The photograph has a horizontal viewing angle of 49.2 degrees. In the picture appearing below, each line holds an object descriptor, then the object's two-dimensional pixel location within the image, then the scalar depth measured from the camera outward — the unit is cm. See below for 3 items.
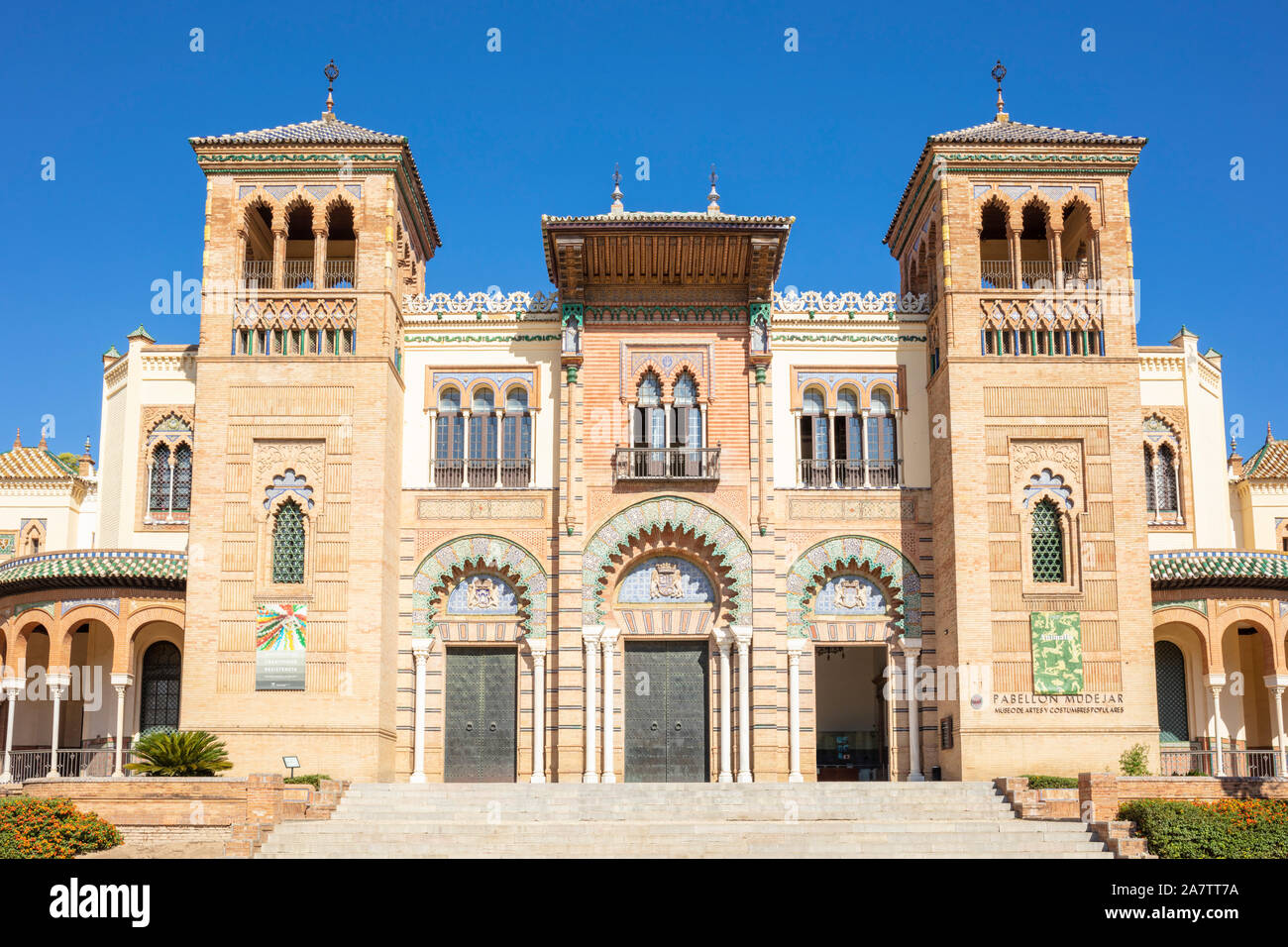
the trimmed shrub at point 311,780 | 2117
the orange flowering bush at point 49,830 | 1719
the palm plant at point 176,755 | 2075
